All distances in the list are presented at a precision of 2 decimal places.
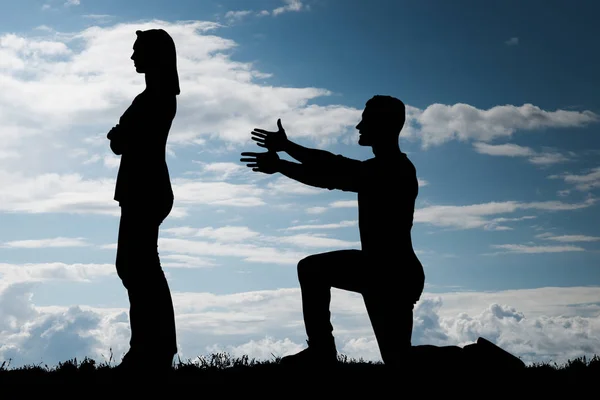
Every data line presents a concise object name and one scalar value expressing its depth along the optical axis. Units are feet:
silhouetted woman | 30.76
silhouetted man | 27.48
